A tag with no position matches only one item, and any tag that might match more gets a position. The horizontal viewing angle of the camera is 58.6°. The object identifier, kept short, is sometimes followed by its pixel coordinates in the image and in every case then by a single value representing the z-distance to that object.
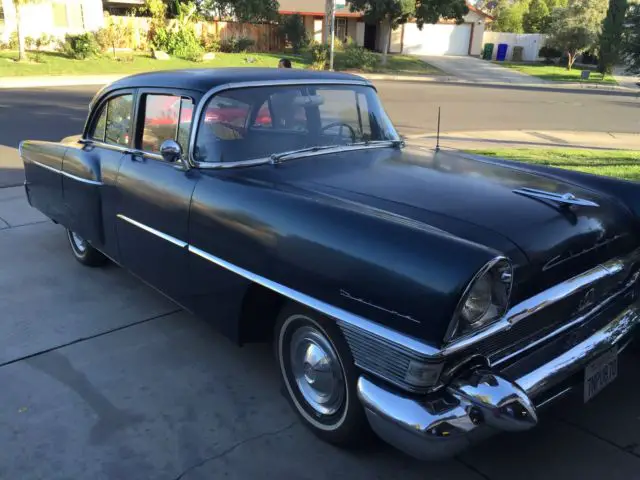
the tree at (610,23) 26.66
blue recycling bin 41.72
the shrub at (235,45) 33.00
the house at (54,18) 27.25
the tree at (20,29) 22.81
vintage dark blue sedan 2.10
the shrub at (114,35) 28.13
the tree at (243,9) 34.38
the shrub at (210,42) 32.41
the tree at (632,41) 7.46
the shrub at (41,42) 27.75
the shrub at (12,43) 27.16
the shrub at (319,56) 28.37
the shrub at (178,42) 29.06
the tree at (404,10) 29.14
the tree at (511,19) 50.12
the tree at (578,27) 34.03
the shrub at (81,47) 25.86
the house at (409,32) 41.34
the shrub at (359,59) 30.00
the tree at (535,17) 48.67
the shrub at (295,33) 34.84
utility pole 17.91
